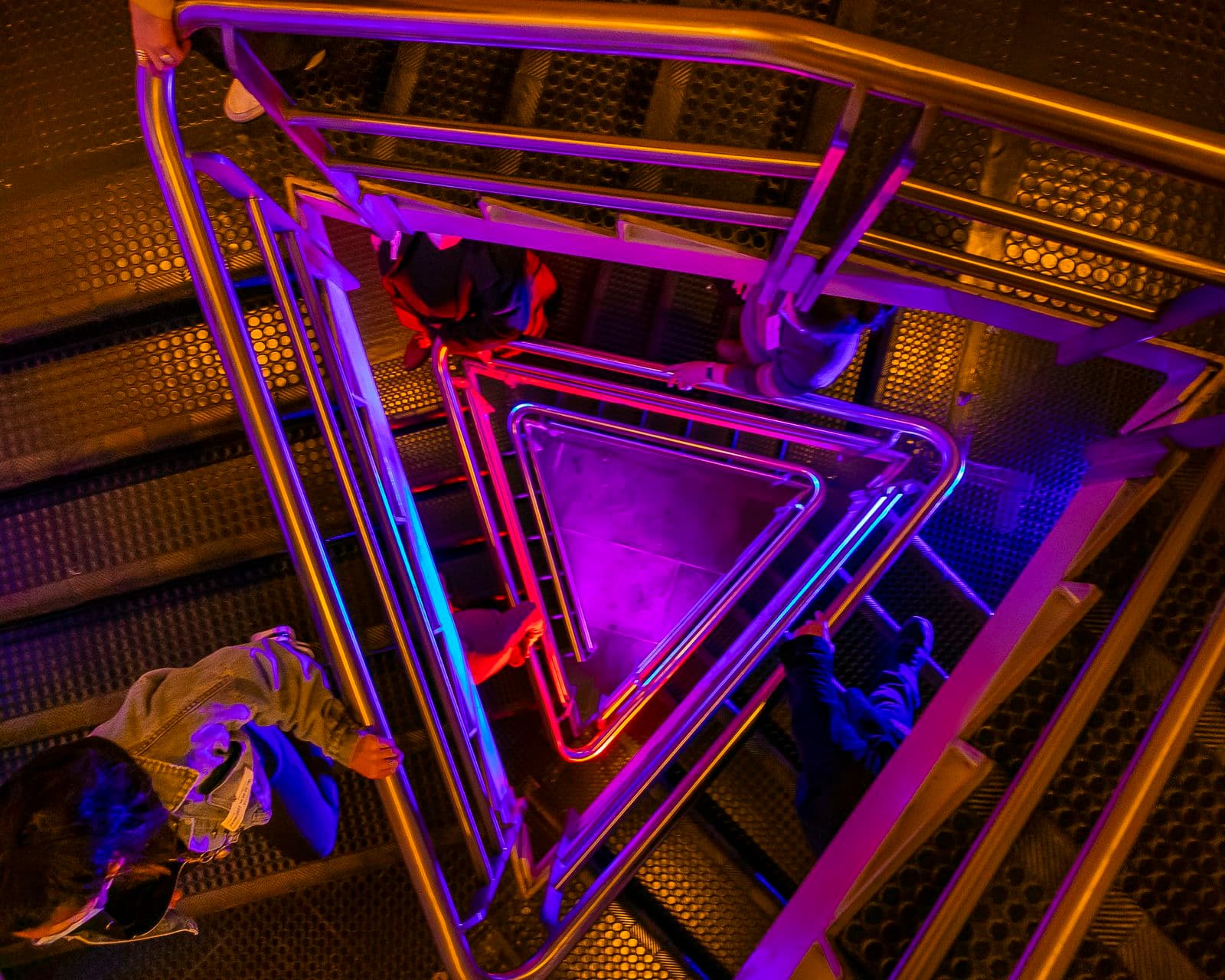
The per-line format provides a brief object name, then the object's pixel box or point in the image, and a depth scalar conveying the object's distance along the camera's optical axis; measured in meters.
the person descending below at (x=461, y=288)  2.29
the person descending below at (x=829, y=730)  2.21
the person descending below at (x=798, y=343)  1.96
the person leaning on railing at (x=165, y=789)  1.49
